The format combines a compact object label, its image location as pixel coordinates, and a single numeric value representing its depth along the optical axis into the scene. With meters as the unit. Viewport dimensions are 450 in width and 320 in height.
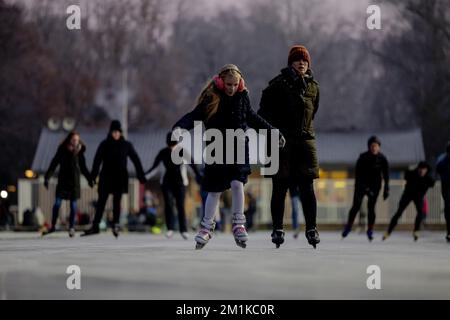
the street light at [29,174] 34.06
